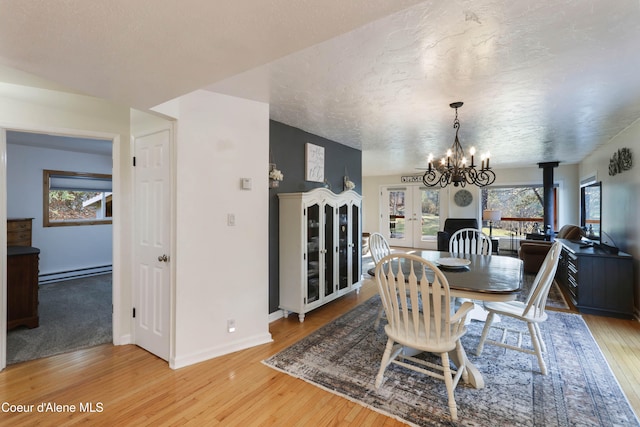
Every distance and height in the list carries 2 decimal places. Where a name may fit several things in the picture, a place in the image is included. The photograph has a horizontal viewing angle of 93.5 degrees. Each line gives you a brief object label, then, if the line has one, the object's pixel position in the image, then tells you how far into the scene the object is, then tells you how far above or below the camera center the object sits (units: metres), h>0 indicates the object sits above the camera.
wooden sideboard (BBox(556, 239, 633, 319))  3.42 -0.80
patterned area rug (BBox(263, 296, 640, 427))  1.83 -1.22
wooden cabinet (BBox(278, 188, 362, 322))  3.37 -0.41
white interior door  2.53 -0.25
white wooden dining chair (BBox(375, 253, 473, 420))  1.86 -0.75
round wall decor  8.36 +0.46
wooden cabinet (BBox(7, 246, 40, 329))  2.94 -0.73
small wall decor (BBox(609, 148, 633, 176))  3.66 +0.69
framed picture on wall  3.88 +0.69
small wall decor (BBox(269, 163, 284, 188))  3.30 +0.42
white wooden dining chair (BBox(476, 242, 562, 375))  2.17 -0.77
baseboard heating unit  4.95 -1.05
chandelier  2.86 +0.45
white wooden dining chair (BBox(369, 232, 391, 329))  3.14 -0.39
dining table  2.06 -0.50
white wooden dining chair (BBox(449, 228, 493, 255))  3.84 -0.40
